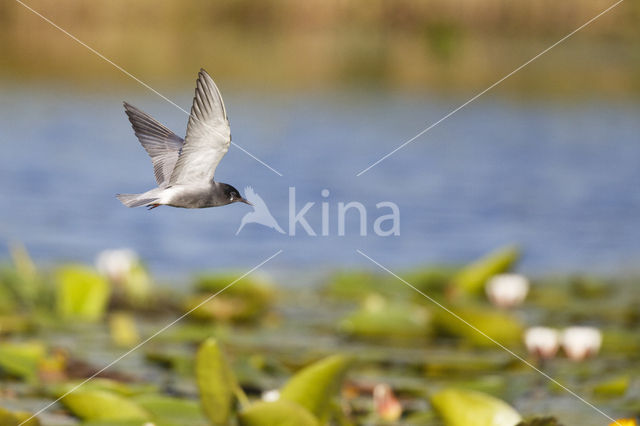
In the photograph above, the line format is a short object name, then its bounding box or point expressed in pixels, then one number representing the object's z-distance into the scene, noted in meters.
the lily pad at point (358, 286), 9.36
